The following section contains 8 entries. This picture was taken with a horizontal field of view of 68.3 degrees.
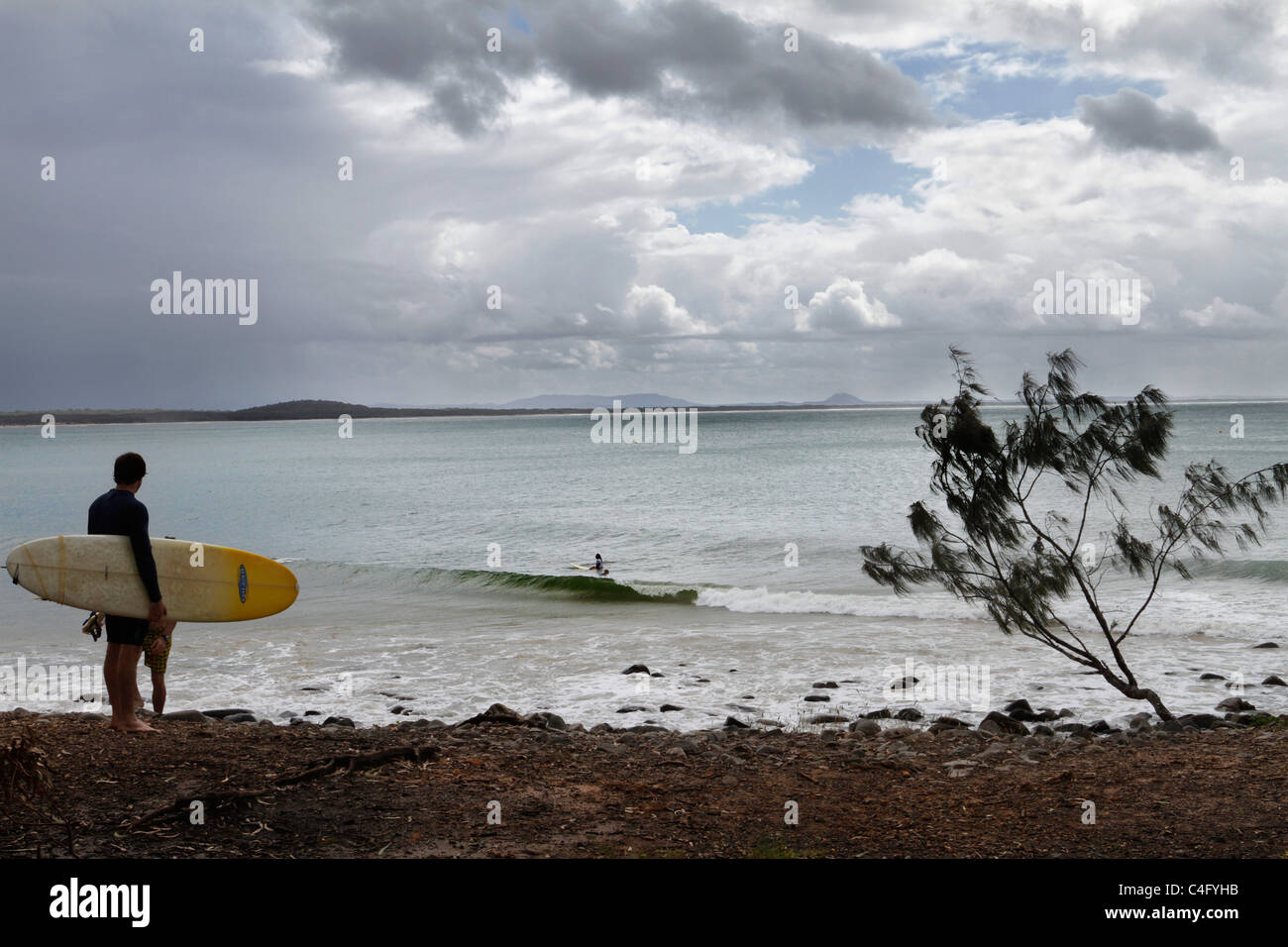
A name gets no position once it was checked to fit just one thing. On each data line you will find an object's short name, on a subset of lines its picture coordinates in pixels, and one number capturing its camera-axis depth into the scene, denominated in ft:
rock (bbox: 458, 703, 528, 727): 30.68
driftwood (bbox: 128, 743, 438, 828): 18.67
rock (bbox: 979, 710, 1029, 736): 34.55
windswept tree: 32.96
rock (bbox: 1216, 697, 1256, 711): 38.34
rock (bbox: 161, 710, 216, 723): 32.13
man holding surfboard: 23.32
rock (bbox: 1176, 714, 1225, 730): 34.77
